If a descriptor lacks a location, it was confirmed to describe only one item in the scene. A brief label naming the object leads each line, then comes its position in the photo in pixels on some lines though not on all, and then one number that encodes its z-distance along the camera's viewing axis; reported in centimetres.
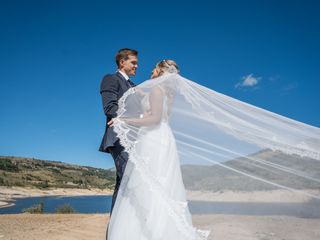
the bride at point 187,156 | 336
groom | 356
